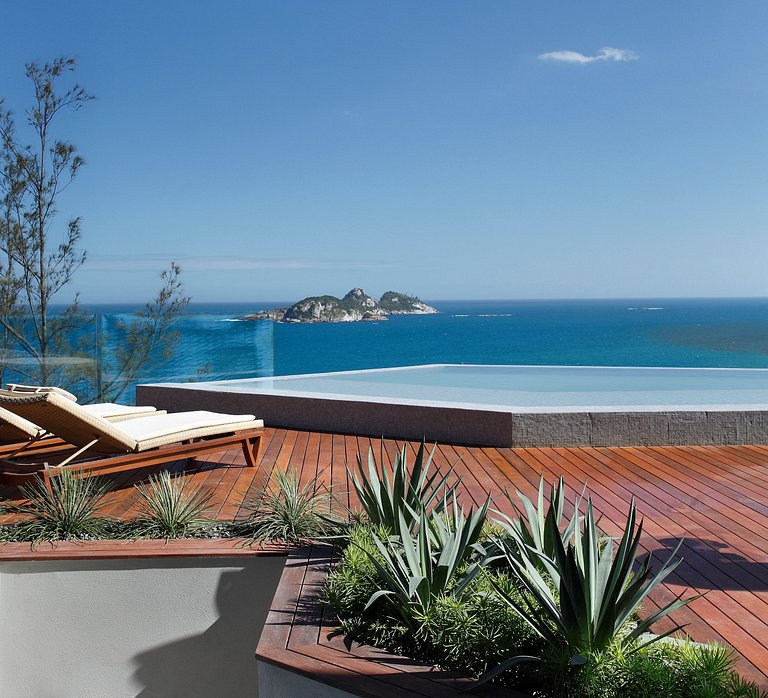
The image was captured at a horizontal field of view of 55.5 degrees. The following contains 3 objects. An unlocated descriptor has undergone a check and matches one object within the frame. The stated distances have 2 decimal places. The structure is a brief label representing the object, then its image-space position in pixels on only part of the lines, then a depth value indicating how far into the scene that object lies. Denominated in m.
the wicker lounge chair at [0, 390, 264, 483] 3.97
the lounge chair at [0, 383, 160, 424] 4.88
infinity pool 5.62
